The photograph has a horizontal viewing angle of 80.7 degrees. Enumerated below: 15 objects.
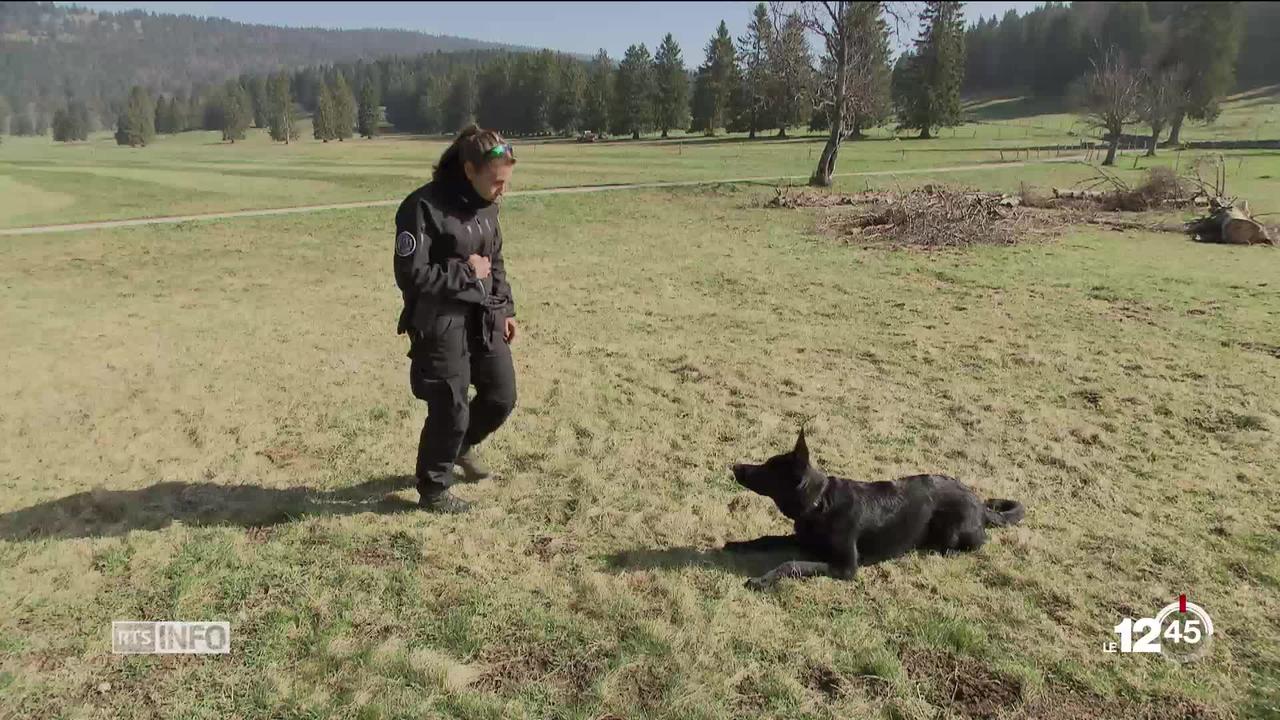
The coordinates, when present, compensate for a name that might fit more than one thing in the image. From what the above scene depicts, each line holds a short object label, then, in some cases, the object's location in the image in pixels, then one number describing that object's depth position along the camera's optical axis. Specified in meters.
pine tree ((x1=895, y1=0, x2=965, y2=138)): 57.41
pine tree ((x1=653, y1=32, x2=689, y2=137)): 78.12
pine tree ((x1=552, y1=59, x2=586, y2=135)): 83.88
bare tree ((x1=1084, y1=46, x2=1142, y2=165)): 26.24
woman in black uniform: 3.92
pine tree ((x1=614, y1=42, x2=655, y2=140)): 77.19
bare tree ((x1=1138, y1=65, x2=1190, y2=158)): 23.02
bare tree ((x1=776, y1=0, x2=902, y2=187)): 25.11
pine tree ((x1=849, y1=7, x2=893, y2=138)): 61.09
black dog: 3.75
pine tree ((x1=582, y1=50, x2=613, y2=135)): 80.81
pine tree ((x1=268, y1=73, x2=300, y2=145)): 109.25
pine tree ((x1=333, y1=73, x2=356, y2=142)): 103.00
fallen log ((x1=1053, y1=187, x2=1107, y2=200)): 19.69
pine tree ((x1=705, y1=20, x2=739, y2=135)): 74.81
